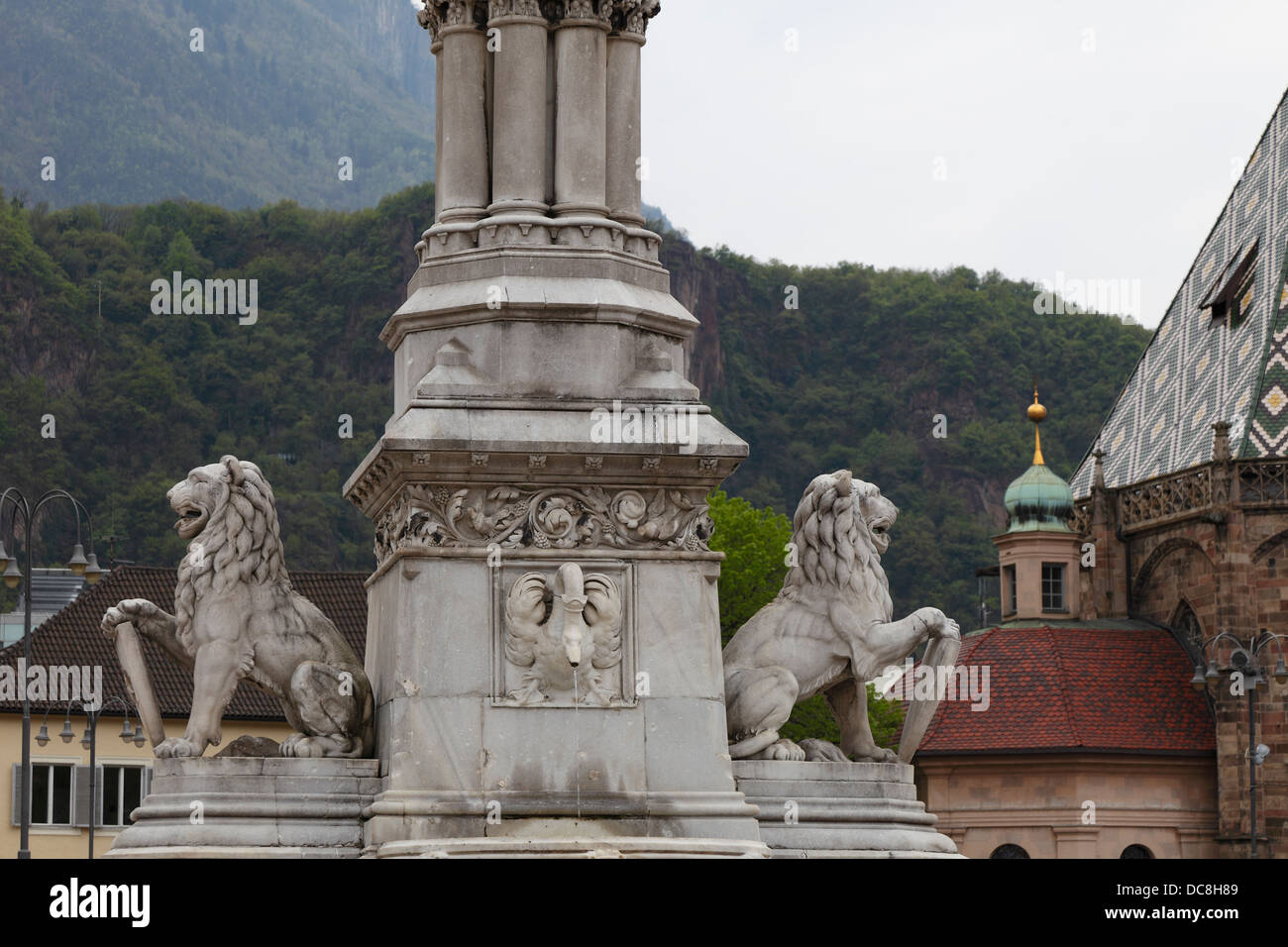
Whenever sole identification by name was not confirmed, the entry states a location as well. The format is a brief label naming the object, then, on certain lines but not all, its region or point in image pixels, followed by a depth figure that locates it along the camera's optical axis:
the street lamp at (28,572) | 32.53
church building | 69.12
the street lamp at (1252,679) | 43.22
